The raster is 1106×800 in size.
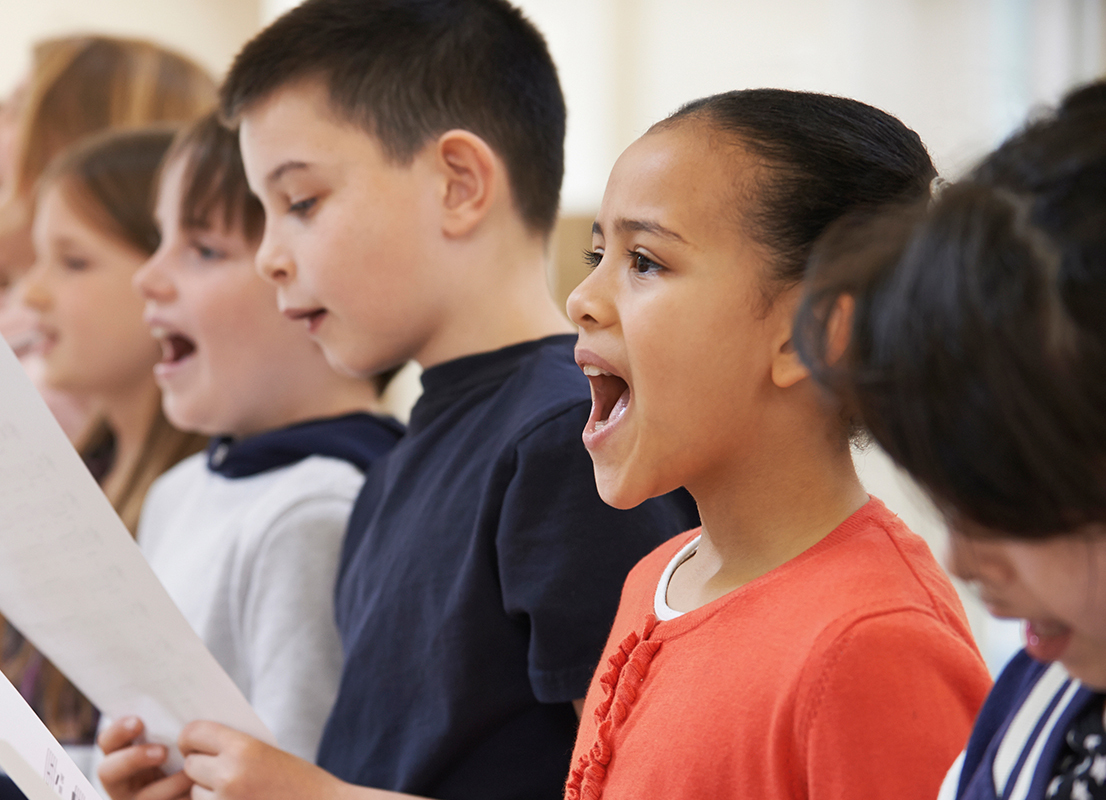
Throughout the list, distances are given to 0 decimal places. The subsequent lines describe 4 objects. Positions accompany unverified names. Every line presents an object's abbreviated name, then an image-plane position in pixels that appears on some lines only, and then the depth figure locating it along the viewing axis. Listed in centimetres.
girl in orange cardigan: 141
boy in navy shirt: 157
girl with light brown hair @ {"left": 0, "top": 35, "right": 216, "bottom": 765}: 206
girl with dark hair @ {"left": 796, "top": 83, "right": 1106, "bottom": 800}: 106
